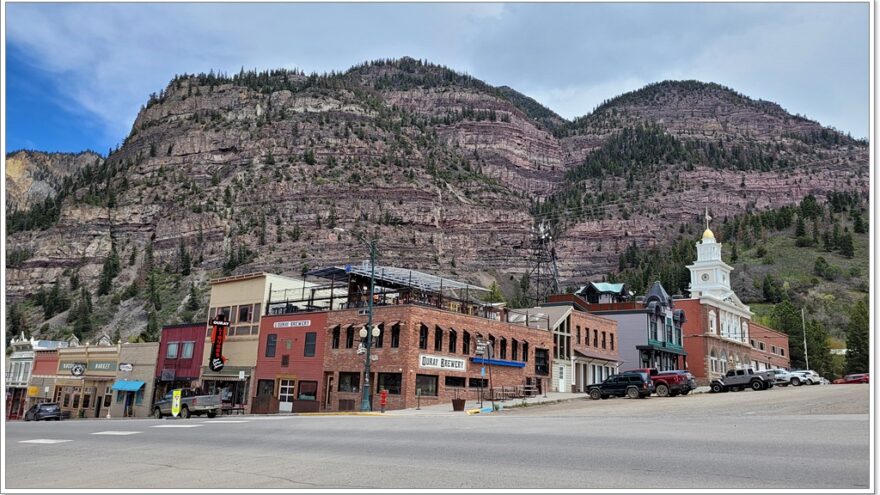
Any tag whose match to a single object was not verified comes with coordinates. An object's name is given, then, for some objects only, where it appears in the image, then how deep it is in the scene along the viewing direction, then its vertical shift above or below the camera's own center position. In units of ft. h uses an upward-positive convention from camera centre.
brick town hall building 228.63 +29.75
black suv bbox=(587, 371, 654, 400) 135.95 +3.70
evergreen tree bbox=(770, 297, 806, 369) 303.44 +37.64
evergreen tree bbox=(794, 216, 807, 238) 510.62 +135.63
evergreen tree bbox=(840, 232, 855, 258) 467.93 +112.83
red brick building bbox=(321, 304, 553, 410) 132.36 +7.91
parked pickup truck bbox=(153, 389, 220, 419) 120.37 -3.28
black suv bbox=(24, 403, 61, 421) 173.17 -8.15
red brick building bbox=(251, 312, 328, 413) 146.72 +6.32
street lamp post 115.96 +10.21
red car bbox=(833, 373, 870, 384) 189.80 +10.37
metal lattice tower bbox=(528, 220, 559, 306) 265.75 +60.87
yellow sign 118.11 -3.03
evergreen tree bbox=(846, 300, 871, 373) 278.05 +30.07
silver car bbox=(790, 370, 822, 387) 164.55 +8.51
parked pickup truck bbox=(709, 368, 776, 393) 148.36 +6.39
